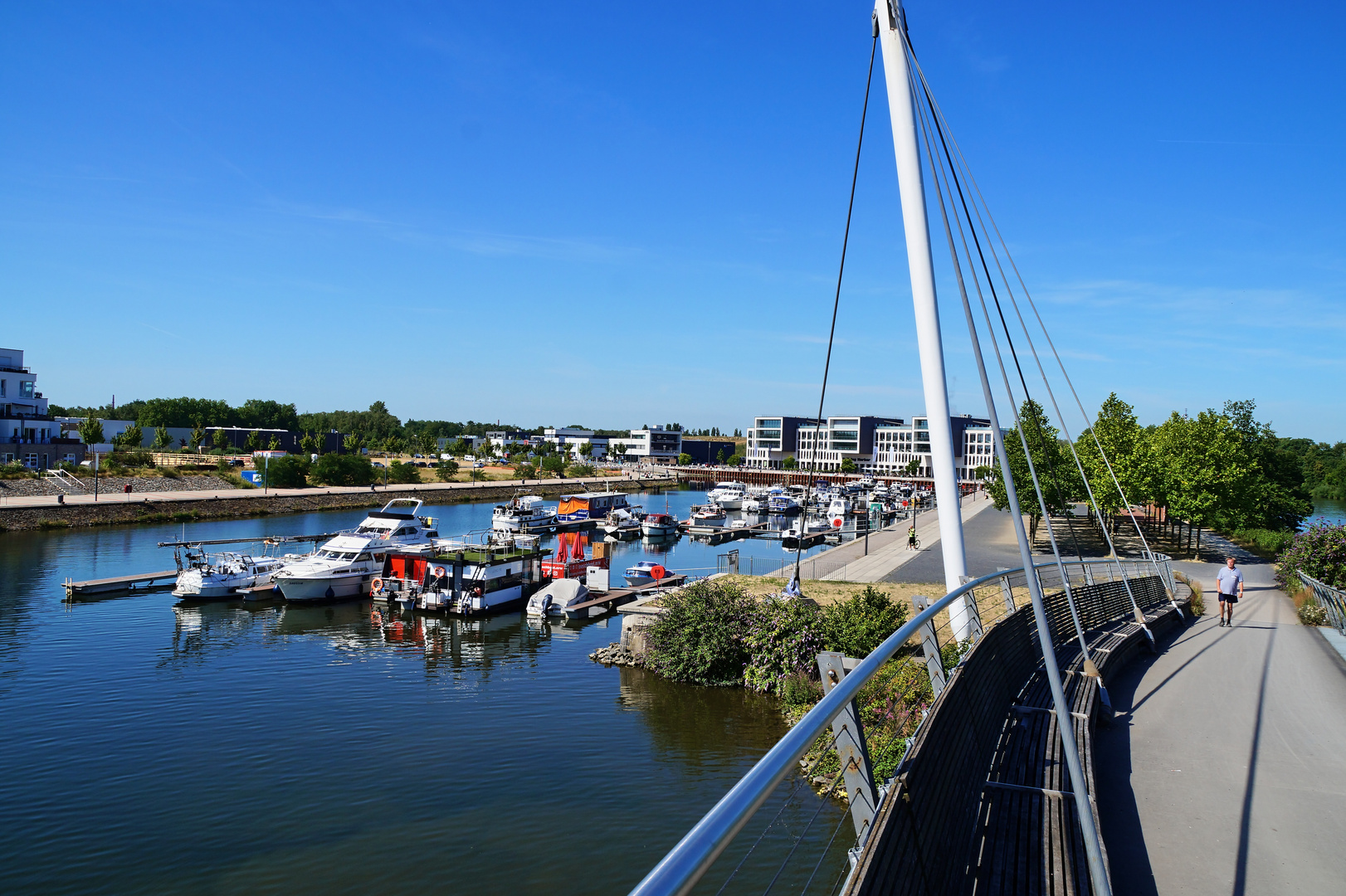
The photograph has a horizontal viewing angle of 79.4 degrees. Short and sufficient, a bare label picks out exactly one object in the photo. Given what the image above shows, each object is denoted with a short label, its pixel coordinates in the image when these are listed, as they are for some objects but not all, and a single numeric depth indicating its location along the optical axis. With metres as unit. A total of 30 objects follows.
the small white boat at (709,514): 61.75
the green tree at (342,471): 77.88
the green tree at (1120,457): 33.53
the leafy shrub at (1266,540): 32.19
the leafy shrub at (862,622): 16.03
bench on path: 3.39
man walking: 14.66
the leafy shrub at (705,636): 19.08
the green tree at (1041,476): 40.91
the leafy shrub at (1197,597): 17.55
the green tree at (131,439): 83.06
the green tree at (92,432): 77.06
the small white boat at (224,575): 29.20
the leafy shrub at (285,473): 73.44
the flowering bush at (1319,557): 18.83
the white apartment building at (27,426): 66.25
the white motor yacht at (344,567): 30.25
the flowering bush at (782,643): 17.77
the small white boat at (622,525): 56.38
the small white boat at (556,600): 28.16
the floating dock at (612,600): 28.59
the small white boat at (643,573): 34.38
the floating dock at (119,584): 28.73
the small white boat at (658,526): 55.69
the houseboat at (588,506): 60.59
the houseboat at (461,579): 29.02
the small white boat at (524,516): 53.28
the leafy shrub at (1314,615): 15.42
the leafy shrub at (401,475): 88.31
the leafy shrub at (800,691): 16.59
